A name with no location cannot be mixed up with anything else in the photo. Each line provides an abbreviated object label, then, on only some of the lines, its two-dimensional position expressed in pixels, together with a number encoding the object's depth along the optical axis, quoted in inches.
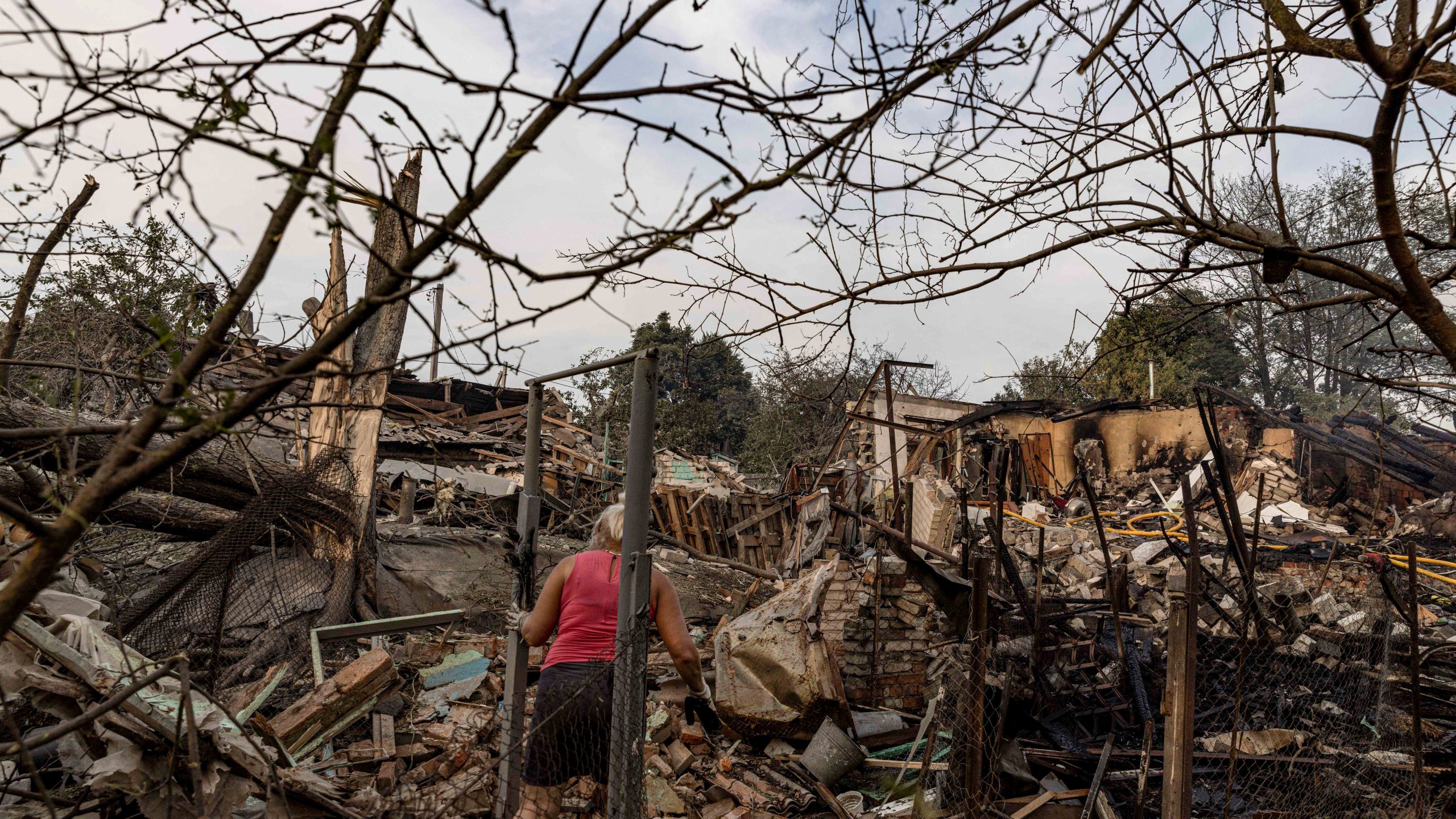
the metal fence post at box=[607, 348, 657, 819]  128.8
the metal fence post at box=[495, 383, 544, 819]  159.5
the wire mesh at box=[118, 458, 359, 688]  218.7
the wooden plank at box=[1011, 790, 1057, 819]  177.3
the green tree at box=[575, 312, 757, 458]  1111.0
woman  140.4
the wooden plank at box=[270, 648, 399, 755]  208.0
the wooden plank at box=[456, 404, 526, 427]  864.3
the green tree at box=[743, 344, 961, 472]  865.5
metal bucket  208.5
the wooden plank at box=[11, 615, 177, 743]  115.9
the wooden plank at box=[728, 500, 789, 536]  602.9
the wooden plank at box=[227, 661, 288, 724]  206.1
